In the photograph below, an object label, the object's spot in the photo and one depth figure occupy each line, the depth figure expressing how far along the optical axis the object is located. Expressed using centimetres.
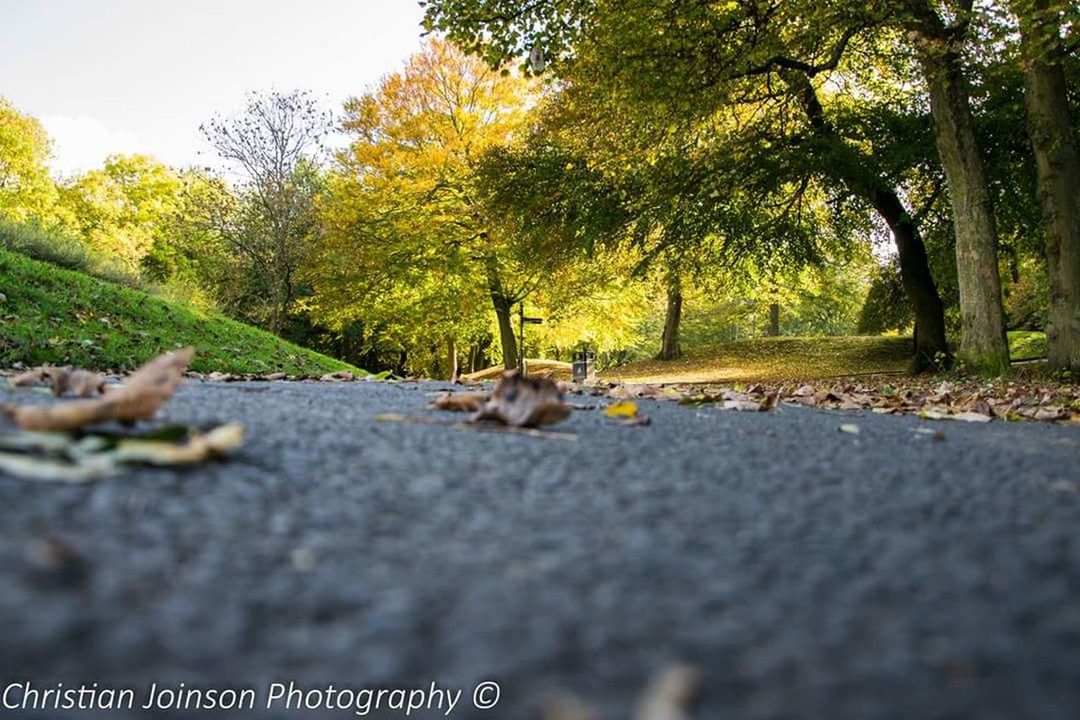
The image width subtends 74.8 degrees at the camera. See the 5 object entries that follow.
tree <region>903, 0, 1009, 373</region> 916
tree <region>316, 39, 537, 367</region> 1872
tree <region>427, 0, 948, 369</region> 941
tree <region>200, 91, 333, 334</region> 2141
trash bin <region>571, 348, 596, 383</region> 1622
